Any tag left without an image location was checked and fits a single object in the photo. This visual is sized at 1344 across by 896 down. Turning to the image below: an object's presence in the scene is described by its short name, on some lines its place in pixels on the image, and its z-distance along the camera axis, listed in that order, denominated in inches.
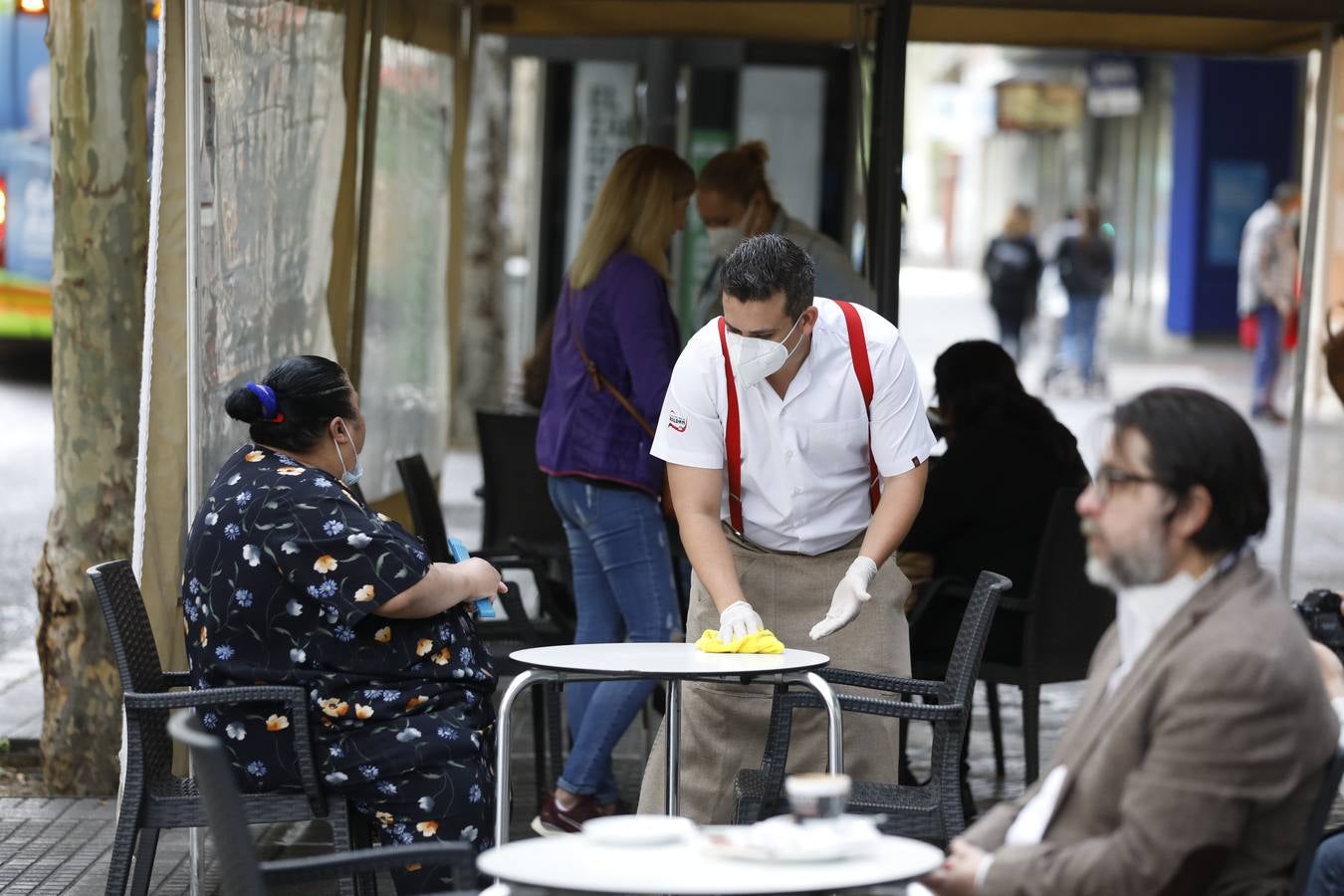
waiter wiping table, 346.3
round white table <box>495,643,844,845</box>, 298.5
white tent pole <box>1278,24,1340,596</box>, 595.5
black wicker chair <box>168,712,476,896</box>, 230.2
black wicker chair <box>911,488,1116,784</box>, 441.4
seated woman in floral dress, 315.9
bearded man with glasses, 211.3
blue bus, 1347.2
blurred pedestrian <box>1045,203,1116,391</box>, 1470.2
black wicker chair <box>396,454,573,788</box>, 449.7
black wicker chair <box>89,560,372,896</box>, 315.6
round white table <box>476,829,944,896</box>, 203.0
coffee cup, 212.4
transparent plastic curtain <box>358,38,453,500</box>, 592.7
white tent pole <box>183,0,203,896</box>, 374.9
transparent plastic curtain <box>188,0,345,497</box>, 393.7
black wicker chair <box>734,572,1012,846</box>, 333.7
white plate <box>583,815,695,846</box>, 215.2
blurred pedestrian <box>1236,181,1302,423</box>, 1316.4
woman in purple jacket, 433.4
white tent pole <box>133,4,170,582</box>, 375.9
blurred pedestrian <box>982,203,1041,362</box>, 1569.9
